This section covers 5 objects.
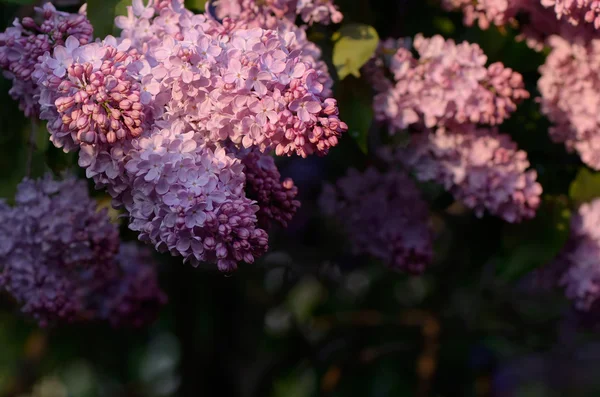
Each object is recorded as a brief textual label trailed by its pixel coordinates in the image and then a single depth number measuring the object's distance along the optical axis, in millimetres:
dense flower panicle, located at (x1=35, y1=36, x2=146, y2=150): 1180
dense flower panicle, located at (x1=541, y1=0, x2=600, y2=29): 1297
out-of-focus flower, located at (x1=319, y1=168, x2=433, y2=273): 1470
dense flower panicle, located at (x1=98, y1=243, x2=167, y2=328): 1507
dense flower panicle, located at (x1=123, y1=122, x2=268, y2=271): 1182
